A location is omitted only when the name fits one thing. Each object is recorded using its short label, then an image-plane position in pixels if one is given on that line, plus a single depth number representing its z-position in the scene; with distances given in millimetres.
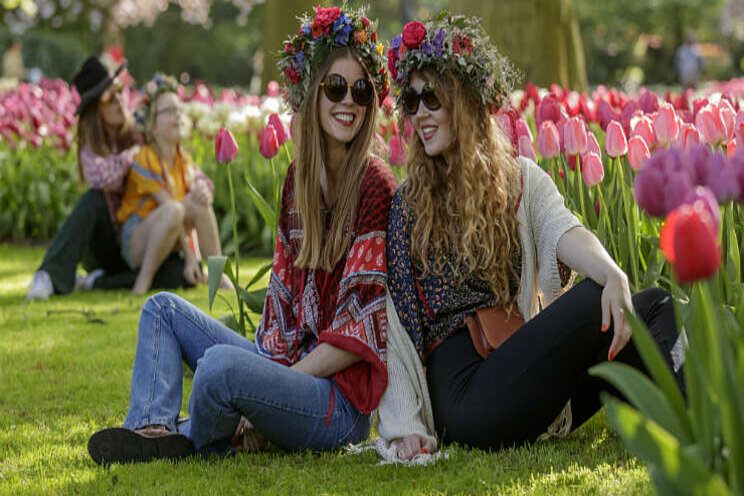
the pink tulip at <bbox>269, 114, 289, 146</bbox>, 8102
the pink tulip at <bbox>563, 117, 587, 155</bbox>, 7172
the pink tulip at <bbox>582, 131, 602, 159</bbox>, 7033
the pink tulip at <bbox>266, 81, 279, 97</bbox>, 12891
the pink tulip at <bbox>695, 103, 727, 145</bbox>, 6680
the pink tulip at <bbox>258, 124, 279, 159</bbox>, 7895
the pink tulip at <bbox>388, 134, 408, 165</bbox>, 8703
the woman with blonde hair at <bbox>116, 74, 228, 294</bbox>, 12203
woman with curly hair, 5949
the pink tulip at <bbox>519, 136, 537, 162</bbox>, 7555
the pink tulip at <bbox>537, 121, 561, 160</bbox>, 7287
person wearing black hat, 12258
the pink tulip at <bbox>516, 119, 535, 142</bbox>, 7703
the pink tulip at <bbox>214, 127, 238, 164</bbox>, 8016
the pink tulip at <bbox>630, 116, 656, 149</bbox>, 6934
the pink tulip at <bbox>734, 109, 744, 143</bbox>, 6038
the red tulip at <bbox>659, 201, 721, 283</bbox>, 3029
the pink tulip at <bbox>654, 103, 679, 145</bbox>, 6855
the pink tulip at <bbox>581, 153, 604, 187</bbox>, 6645
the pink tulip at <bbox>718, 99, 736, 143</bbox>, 6738
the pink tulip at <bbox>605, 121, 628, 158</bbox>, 6699
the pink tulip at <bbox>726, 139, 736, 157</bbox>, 6227
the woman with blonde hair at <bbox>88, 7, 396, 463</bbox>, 6035
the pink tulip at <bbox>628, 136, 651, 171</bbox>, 6414
